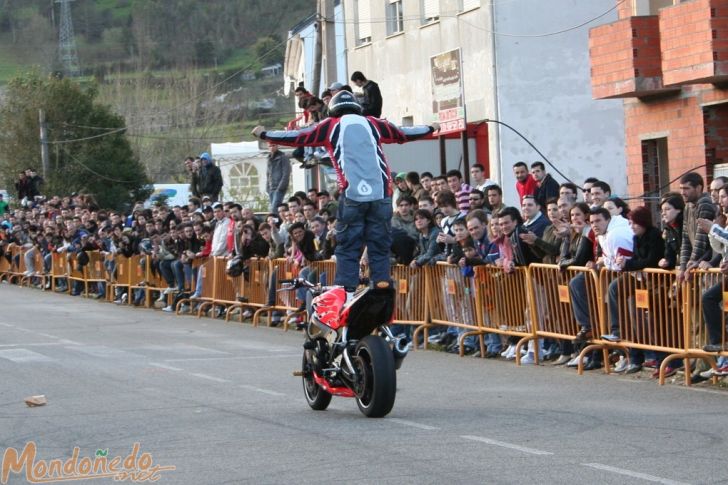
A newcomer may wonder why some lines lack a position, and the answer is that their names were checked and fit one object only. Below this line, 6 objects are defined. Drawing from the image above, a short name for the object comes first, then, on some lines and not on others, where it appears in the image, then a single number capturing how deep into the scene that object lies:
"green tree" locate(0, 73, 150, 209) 59.19
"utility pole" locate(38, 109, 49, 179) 56.88
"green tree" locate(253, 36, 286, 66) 100.94
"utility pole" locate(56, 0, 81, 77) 117.06
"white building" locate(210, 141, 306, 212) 69.12
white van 67.06
